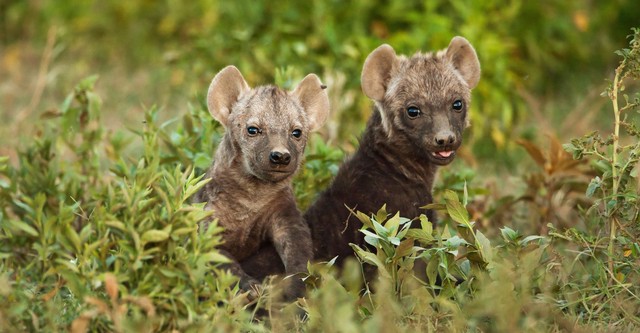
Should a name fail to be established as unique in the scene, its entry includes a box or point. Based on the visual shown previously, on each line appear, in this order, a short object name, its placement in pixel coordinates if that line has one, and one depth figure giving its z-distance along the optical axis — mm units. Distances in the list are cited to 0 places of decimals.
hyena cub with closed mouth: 10320
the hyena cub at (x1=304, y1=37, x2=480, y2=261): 11180
